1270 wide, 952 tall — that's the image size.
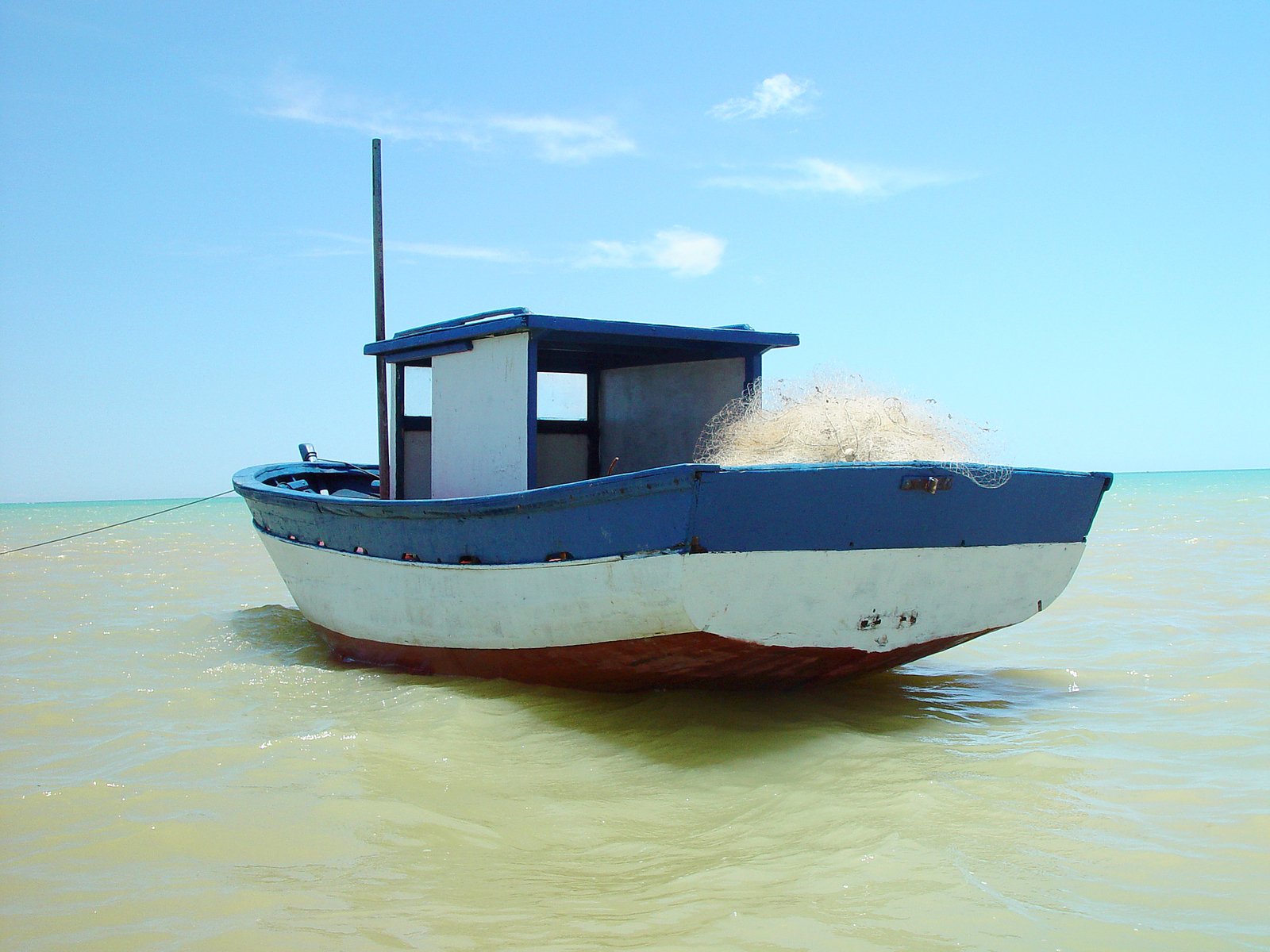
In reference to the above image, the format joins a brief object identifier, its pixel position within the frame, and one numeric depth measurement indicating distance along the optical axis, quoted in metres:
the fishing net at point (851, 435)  4.91
